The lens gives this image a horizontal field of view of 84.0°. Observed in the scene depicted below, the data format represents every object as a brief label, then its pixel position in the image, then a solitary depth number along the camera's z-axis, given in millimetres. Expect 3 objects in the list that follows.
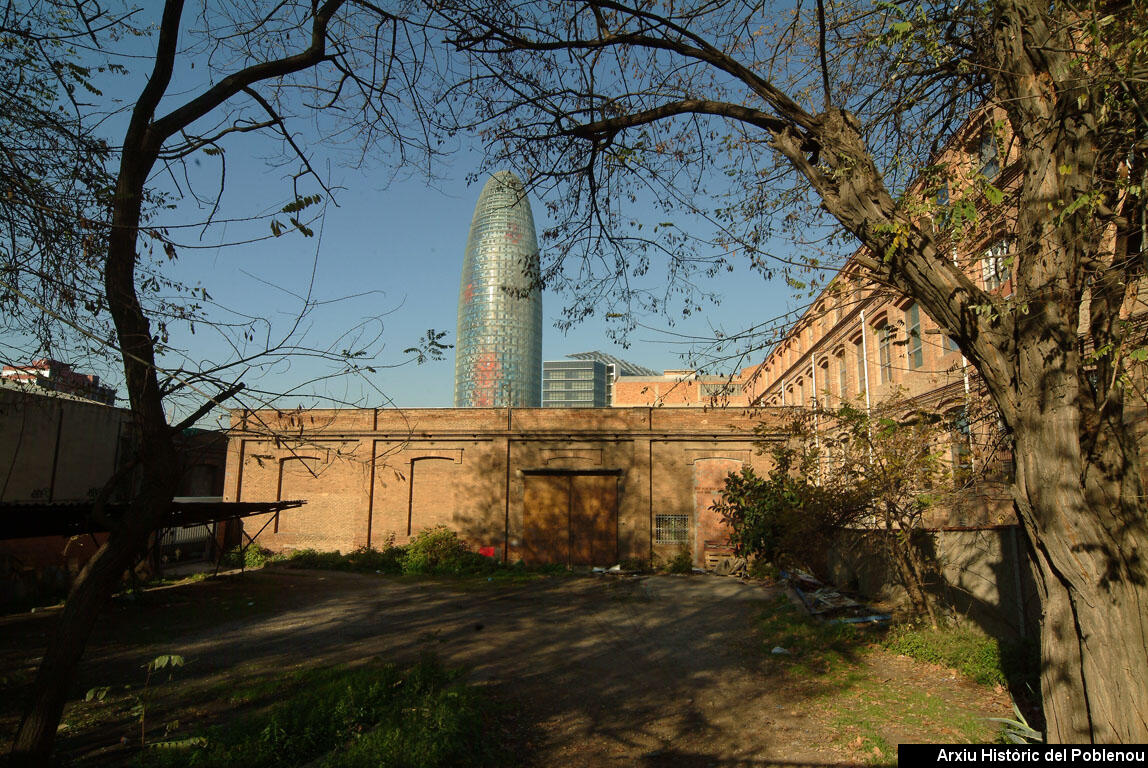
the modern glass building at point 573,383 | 131375
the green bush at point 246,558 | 21000
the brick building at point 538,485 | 20594
